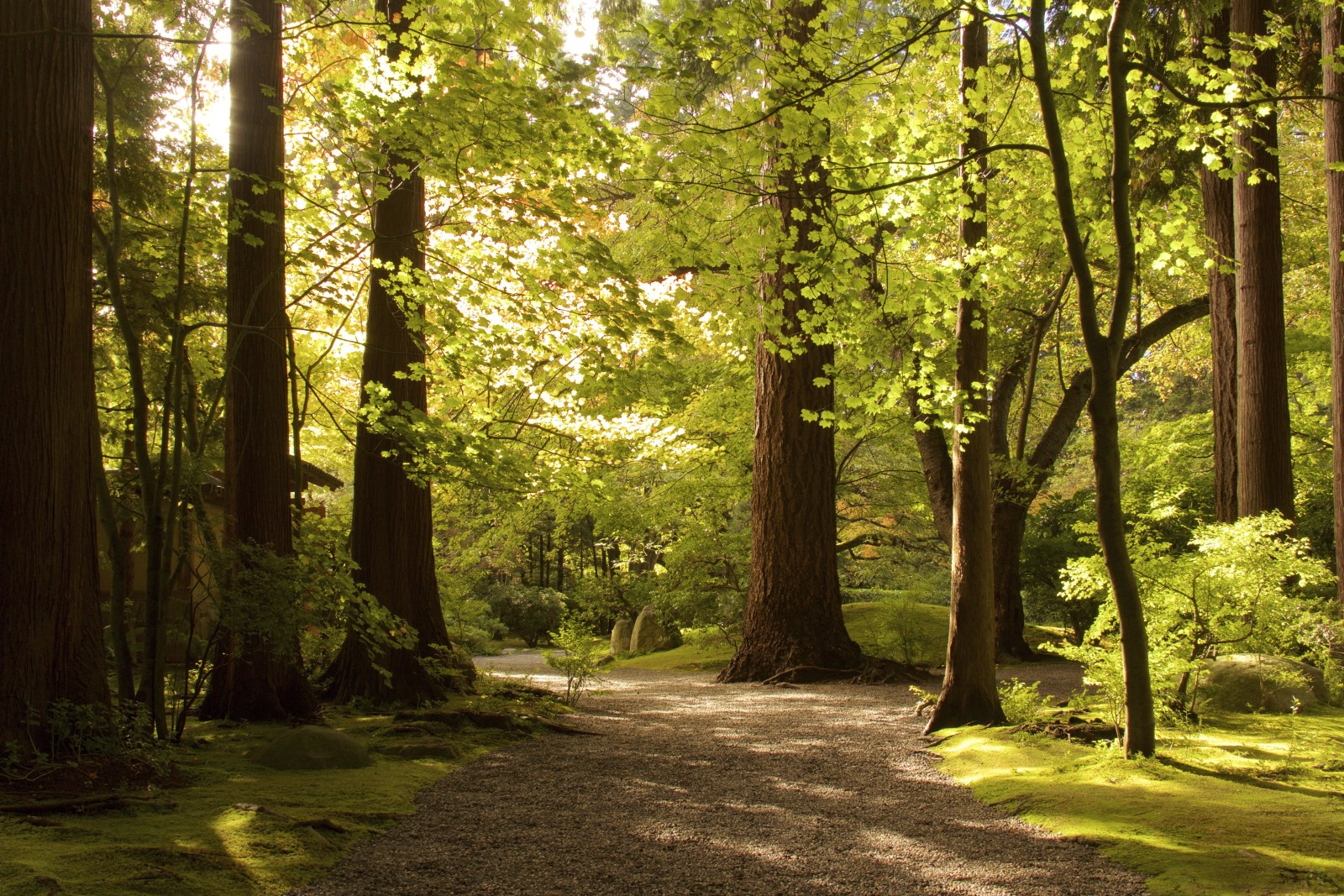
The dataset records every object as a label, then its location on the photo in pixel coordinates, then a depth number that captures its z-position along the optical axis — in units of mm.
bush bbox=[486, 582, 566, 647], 23938
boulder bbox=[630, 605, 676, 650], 17281
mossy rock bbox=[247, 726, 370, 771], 5145
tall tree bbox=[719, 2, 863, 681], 10578
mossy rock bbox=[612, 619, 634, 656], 17969
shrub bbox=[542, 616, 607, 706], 8469
